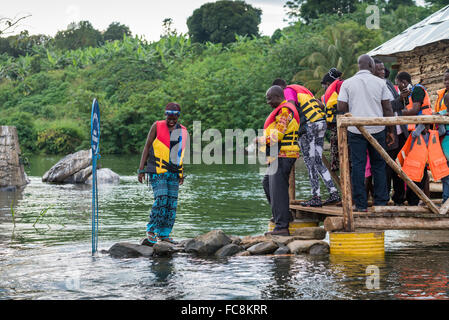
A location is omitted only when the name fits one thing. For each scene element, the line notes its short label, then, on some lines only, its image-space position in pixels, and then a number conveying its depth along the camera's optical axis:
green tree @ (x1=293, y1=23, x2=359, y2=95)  43.09
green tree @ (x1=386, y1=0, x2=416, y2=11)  63.06
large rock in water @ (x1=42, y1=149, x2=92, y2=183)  22.23
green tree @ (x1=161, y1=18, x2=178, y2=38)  71.69
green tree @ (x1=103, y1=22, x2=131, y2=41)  81.19
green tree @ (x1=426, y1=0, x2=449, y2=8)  53.25
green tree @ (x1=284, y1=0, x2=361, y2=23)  61.84
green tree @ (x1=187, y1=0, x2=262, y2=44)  70.00
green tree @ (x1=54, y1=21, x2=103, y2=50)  76.56
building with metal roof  15.49
